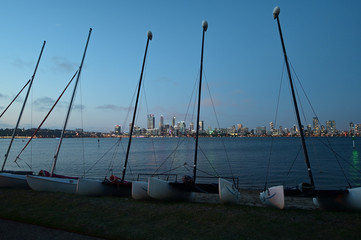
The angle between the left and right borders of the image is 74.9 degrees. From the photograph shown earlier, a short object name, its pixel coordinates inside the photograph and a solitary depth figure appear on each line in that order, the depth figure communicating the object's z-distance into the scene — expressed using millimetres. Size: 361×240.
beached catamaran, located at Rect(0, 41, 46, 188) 15820
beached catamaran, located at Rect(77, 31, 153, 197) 14000
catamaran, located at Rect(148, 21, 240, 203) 11625
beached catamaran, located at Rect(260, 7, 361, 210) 10238
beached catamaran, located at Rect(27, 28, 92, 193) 14797
